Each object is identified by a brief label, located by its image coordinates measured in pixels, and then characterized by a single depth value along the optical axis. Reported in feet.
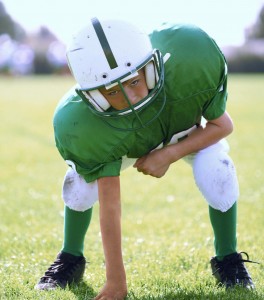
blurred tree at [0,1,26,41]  163.22
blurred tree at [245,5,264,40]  163.18
